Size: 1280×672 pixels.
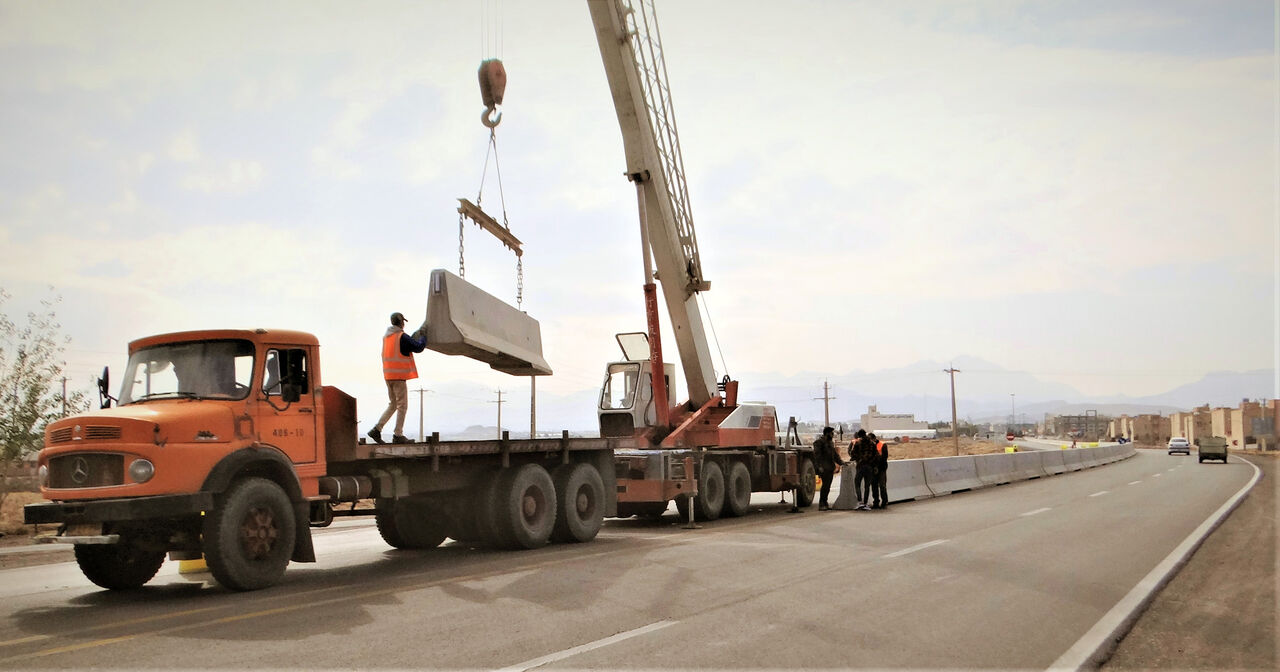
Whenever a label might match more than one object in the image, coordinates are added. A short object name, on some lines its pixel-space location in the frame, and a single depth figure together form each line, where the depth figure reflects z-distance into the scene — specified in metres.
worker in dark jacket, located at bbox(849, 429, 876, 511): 19.83
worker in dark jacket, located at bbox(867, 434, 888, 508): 19.94
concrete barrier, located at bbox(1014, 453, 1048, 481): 32.51
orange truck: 8.58
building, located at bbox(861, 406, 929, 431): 151.38
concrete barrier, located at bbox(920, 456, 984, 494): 24.69
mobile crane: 18.73
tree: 17.19
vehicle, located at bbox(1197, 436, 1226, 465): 50.88
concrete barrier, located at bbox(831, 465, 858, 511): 20.92
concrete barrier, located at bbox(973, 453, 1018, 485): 28.61
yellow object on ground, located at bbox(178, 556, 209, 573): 11.22
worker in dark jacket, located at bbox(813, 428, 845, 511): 20.69
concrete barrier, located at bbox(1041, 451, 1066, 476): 37.41
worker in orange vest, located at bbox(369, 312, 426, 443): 11.34
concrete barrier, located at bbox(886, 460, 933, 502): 22.20
